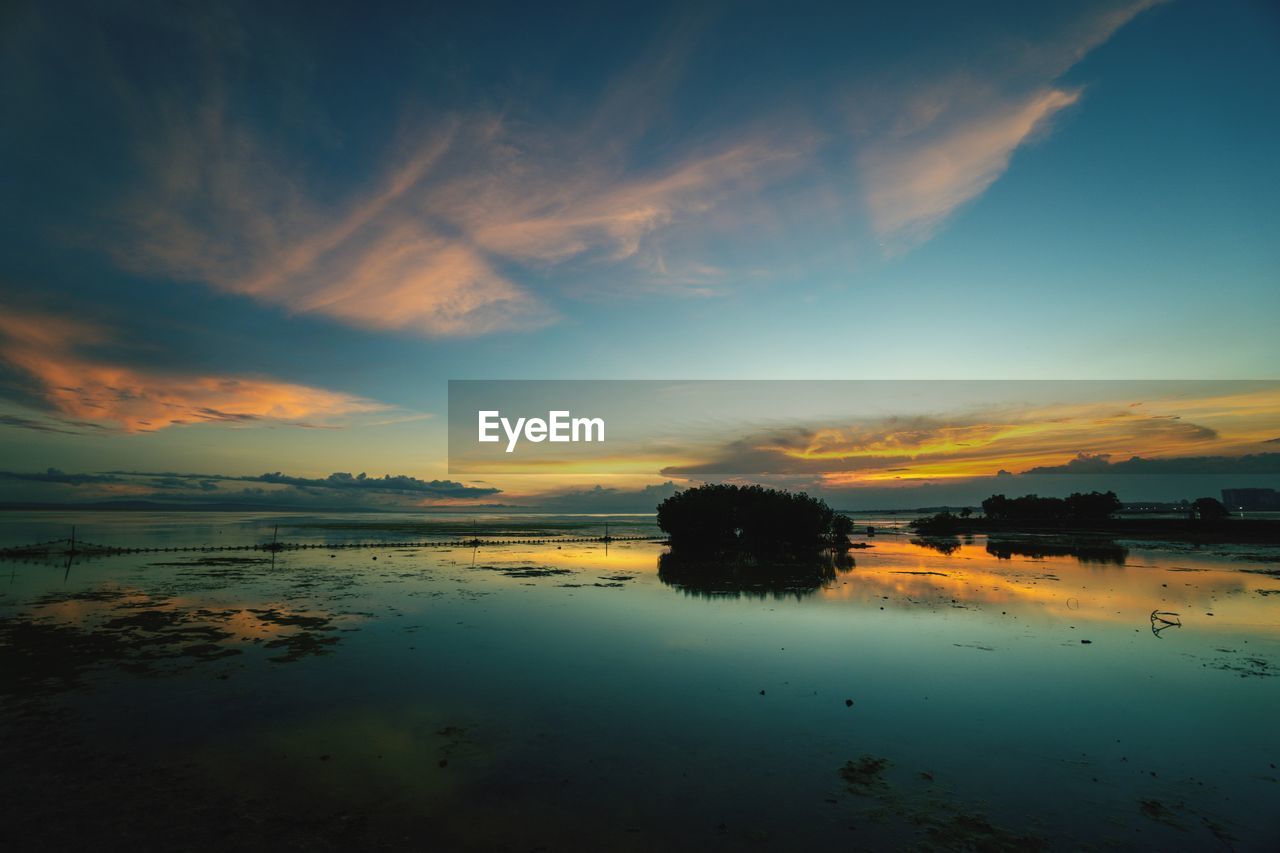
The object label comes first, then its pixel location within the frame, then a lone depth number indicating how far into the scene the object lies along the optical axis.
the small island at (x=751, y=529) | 61.38
